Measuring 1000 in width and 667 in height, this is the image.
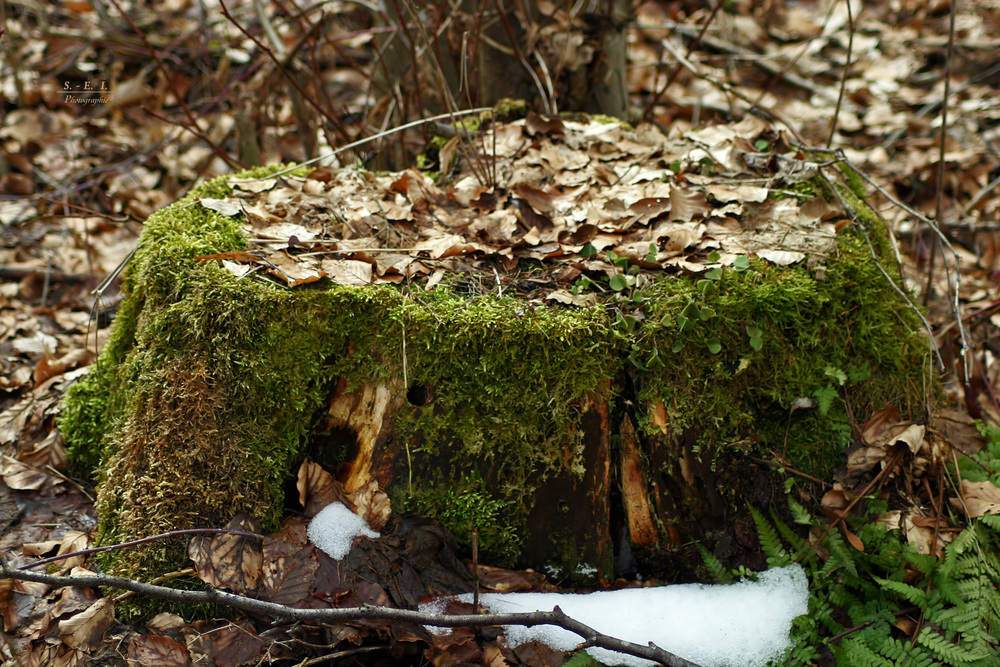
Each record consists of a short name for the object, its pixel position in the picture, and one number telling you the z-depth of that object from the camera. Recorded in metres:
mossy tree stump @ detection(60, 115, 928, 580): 2.32
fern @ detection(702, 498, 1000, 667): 2.08
